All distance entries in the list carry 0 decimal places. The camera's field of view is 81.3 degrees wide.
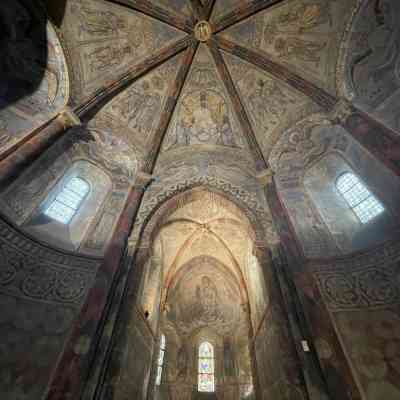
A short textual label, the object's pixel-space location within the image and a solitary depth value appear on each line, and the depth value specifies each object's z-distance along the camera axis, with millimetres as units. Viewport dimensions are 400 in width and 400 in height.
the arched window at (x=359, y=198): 6961
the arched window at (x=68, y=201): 7498
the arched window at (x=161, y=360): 10781
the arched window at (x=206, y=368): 11578
